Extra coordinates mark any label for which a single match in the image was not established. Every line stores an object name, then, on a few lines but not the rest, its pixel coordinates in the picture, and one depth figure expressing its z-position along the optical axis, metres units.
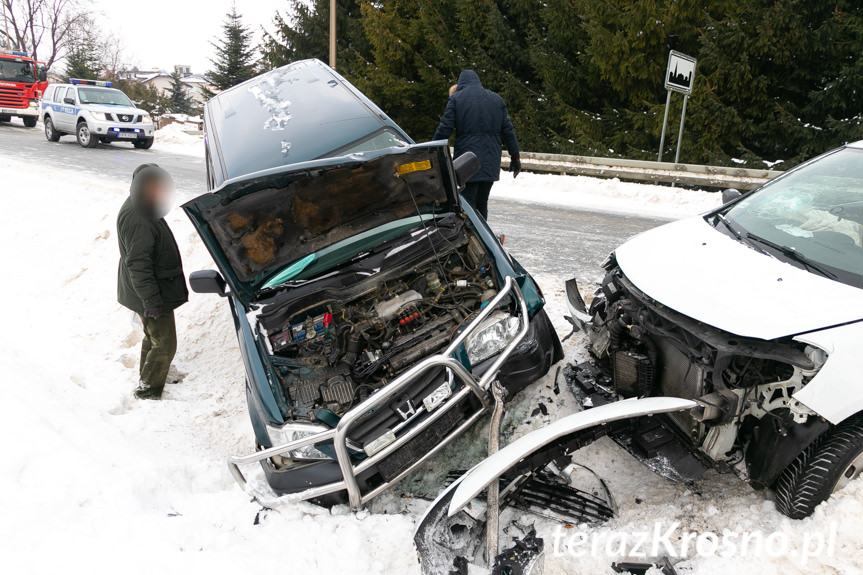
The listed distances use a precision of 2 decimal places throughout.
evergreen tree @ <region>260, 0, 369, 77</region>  20.00
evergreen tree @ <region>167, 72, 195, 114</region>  37.09
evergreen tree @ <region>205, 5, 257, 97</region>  26.38
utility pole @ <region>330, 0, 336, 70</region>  17.56
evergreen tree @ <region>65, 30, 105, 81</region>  31.97
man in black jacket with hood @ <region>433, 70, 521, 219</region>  5.62
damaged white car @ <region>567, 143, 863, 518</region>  2.34
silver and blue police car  16.31
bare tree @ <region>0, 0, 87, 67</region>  37.03
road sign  10.37
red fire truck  21.30
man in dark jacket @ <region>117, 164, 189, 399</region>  4.09
